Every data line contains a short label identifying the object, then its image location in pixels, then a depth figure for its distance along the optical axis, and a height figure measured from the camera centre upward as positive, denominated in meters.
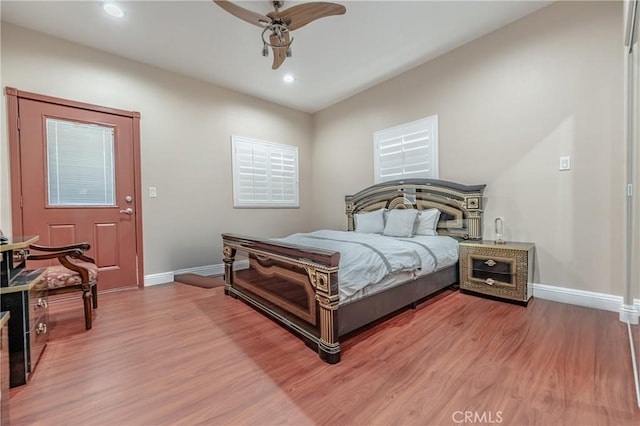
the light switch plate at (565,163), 2.53 +0.41
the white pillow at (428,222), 3.32 -0.20
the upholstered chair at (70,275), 2.07 -0.52
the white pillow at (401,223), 3.23 -0.20
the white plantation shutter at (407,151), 3.58 +0.83
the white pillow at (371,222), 3.60 -0.21
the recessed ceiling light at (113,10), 2.45 +1.92
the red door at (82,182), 2.79 +0.34
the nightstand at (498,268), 2.48 -0.63
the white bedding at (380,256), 1.85 -0.42
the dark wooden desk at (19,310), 1.45 -0.56
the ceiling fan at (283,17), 2.04 +1.59
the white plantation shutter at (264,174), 4.35 +0.62
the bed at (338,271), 1.70 -0.52
